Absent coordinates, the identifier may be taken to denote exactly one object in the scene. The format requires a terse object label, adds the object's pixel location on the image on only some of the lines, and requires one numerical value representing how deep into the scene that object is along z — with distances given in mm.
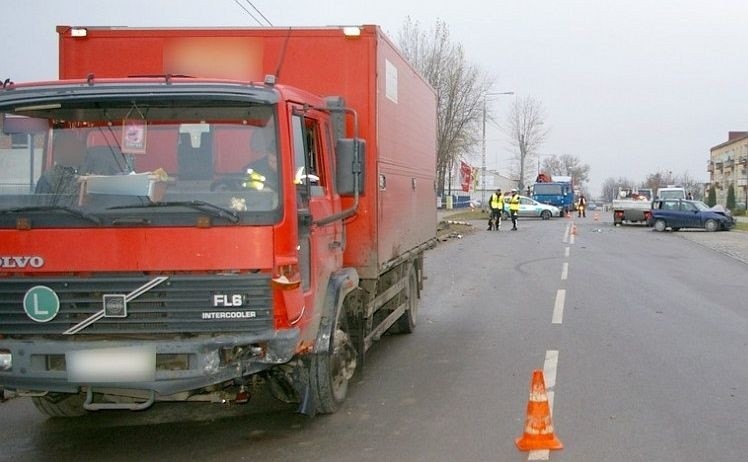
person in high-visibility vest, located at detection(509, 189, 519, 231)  36438
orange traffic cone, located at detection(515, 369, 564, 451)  5289
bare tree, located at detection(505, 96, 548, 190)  82312
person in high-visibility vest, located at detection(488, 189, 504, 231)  36059
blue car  35250
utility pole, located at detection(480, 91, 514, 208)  41553
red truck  4715
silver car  50875
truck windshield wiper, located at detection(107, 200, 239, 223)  4715
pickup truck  40594
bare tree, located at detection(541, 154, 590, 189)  124638
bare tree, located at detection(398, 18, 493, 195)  33812
